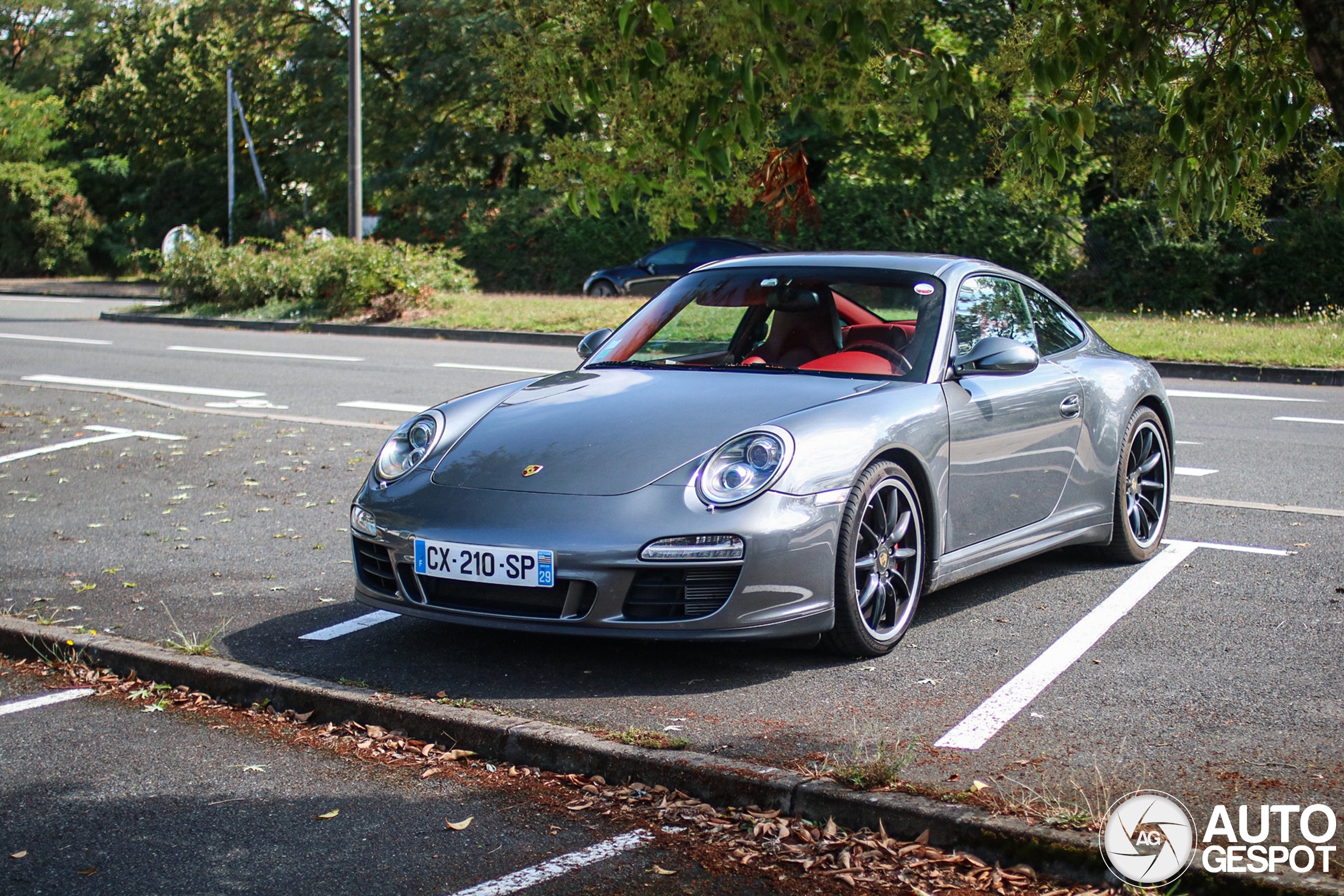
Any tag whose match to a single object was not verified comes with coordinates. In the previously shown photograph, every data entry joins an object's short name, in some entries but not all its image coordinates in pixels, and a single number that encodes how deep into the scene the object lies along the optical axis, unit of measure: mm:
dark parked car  24453
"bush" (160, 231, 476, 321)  23219
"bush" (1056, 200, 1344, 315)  20984
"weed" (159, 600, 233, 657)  4895
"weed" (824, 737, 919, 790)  3518
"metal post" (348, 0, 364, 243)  22984
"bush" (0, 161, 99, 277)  42344
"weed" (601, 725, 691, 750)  3887
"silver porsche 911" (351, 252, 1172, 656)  4469
